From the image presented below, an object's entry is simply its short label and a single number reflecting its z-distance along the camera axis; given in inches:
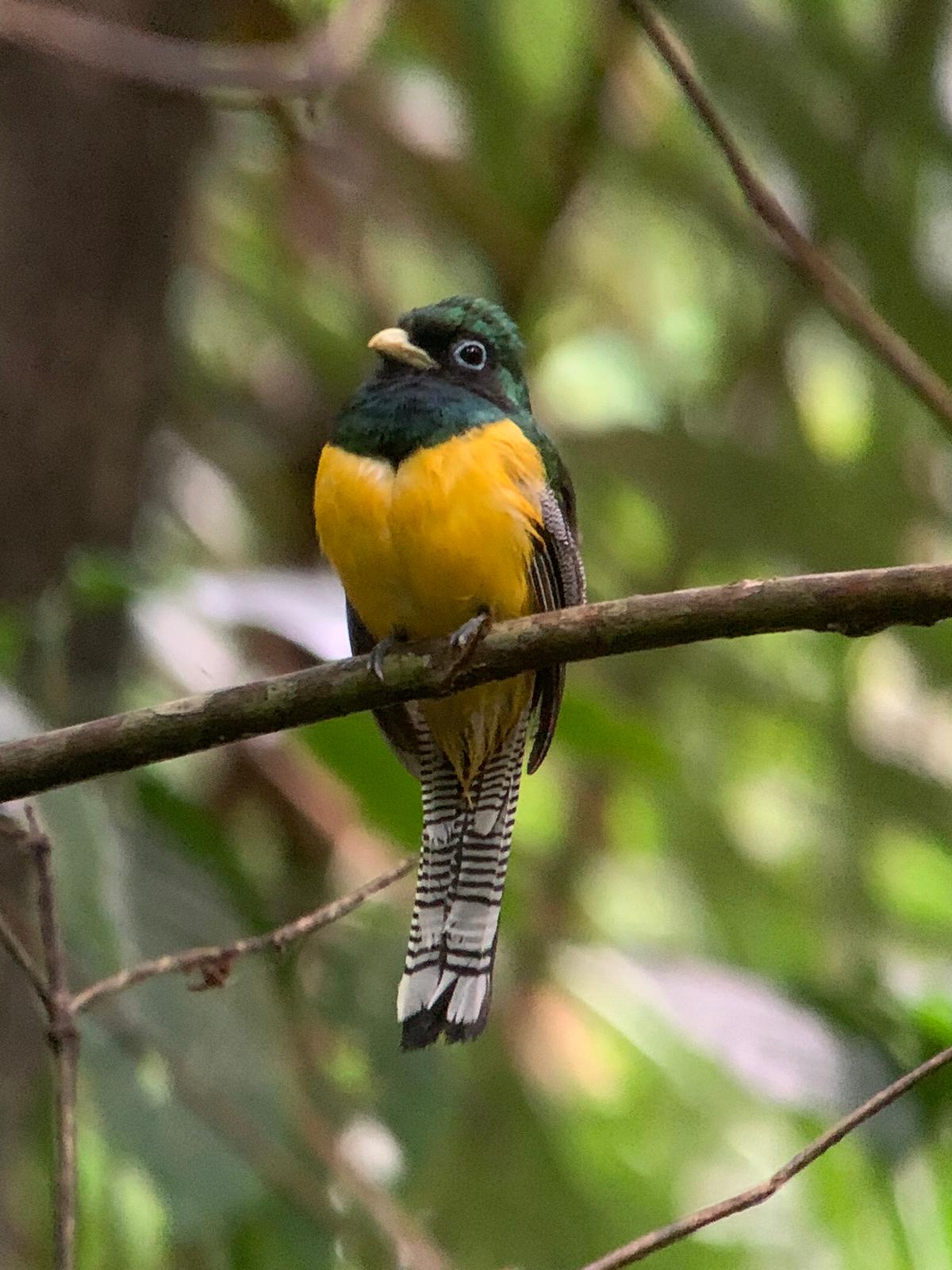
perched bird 286.6
